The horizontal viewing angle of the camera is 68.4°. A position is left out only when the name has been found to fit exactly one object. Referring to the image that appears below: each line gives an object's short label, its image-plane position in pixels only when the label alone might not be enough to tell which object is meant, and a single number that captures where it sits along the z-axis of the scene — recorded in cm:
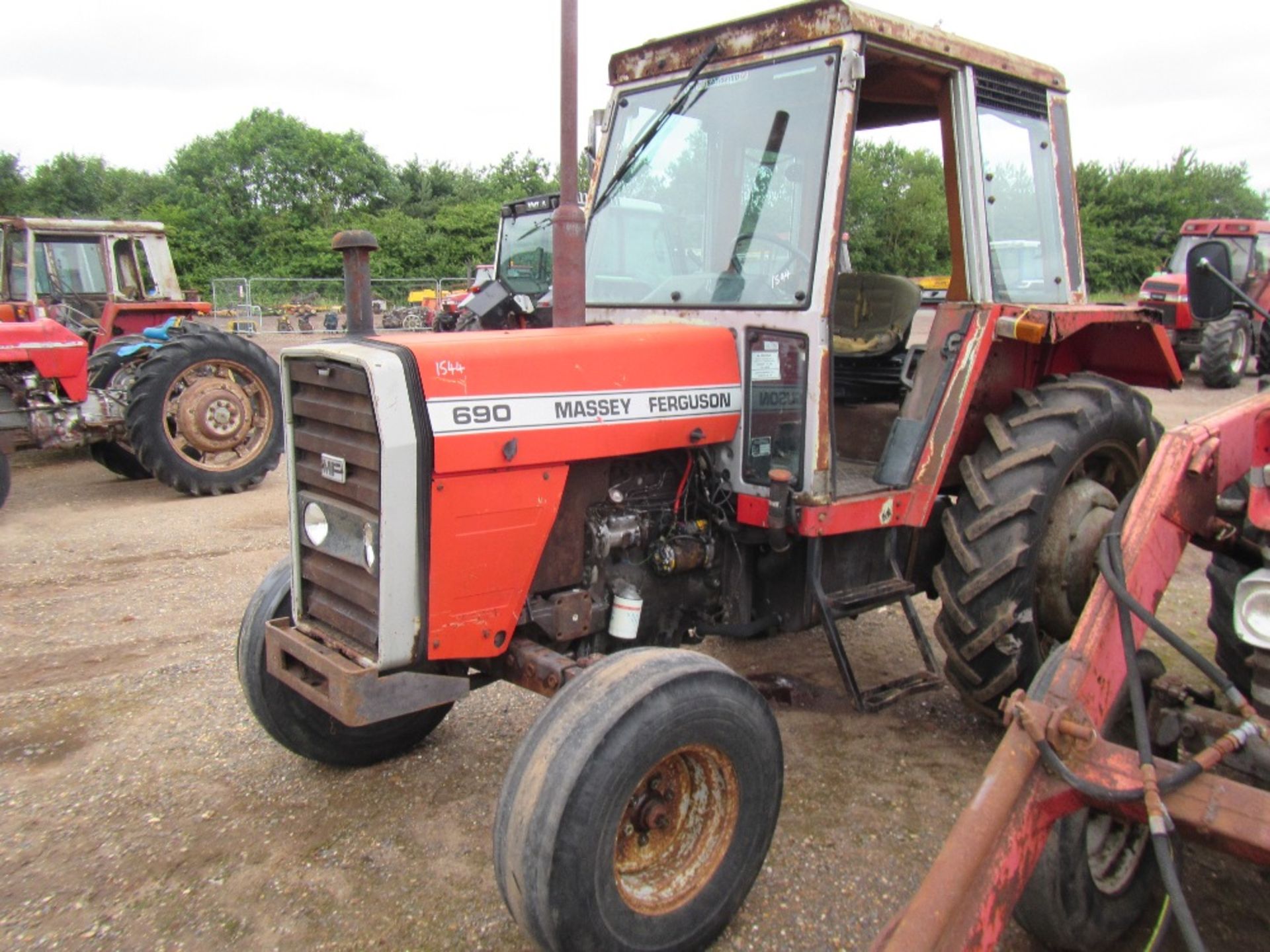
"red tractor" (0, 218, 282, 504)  773
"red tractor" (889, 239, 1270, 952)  177
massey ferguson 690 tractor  244
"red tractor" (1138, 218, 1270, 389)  1341
